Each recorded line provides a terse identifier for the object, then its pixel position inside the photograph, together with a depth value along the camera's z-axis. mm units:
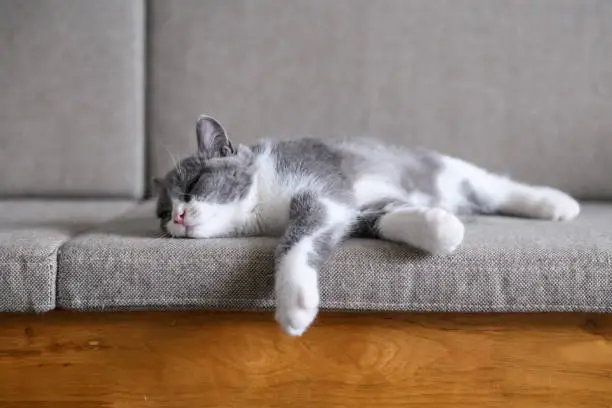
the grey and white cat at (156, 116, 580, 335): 1114
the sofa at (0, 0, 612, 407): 1956
